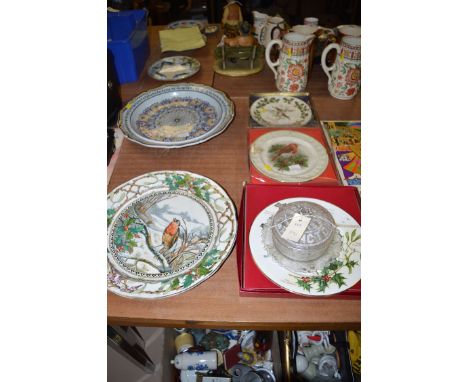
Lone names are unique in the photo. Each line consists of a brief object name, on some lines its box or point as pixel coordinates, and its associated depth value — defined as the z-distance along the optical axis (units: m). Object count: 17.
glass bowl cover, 0.49
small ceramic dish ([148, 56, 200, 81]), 1.07
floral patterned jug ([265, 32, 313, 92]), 0.87
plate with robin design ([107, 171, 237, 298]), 0.51
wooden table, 0.49
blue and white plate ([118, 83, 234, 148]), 0.80
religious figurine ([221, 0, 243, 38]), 1.07
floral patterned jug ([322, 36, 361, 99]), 0.85
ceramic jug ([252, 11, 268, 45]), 1.19
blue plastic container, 1.02
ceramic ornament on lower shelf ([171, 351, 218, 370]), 0.98
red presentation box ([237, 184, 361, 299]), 0.50
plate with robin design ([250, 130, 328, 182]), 0.69
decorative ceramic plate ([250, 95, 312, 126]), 0.86
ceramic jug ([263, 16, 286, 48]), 1.05
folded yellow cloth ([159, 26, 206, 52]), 1.24
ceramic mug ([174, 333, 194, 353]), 1.02
